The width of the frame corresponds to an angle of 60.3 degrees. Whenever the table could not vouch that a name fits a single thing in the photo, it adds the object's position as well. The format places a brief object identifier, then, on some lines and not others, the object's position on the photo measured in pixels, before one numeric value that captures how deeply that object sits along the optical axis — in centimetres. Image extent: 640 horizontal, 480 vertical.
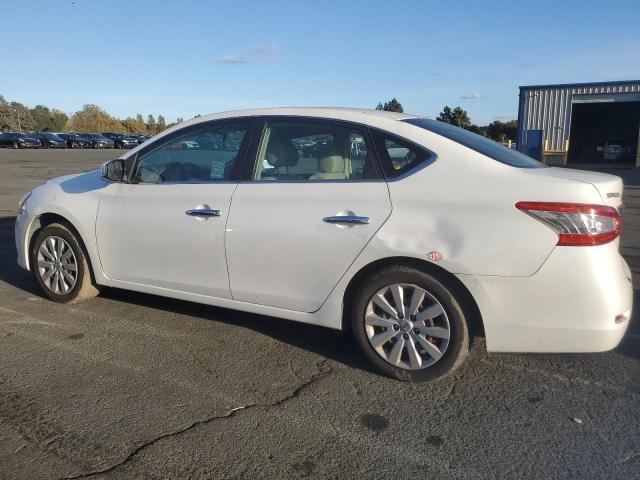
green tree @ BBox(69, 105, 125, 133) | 10831
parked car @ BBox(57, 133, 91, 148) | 5212
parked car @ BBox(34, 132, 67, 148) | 4956
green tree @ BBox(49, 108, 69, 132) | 11350
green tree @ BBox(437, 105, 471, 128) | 5671
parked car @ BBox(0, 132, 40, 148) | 4634
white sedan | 304
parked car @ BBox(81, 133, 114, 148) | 5434
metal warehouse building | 2620
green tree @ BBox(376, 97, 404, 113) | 6672
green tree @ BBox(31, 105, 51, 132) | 11661
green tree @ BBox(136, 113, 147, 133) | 11738
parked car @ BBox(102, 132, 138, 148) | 5628
